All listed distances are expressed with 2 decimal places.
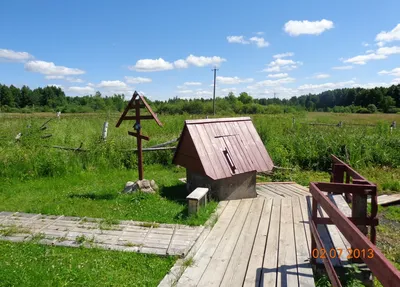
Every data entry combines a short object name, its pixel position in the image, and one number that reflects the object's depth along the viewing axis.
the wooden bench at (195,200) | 5.74
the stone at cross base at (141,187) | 7.25
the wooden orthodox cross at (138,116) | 7.20
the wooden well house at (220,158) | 6.72
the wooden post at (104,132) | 11.30
